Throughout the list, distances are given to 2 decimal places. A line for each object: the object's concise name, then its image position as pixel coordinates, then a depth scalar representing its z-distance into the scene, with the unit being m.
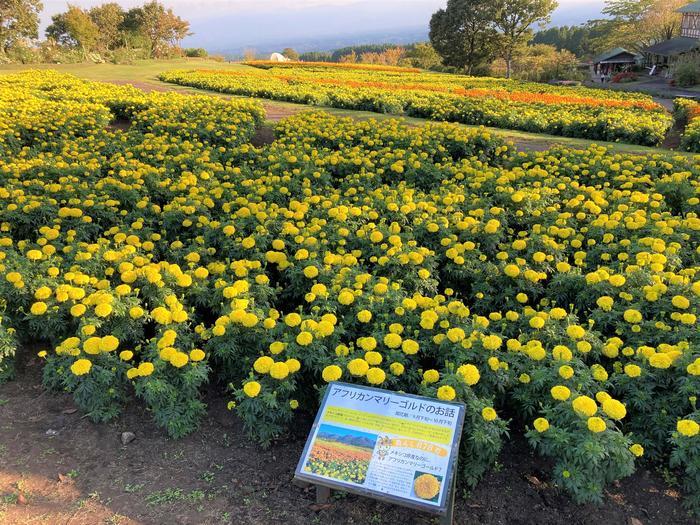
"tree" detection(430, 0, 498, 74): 38.28
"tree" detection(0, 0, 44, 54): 34.06
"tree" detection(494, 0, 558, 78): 37.16
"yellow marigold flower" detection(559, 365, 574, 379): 3.02
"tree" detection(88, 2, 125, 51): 45.69
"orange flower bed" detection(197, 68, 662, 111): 14.20
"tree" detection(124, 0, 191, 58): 48.62
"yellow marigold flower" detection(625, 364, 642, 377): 3.12
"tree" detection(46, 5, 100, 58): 38.66
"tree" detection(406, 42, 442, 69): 51.97
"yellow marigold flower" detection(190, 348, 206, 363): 3.38
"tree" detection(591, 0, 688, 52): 44.97
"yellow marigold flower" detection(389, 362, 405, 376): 3.24
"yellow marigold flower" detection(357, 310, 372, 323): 3.76
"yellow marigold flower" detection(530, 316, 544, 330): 3.58
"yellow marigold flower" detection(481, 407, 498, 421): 2.86
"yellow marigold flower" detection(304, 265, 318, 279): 4.52
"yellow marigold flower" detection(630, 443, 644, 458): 2.65
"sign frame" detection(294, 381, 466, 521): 2.50
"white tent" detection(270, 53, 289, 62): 47.75
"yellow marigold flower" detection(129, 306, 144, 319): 3.77
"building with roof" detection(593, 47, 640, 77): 42.09
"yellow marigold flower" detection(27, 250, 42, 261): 4.50
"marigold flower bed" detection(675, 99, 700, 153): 9.90
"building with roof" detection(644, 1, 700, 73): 37.44
